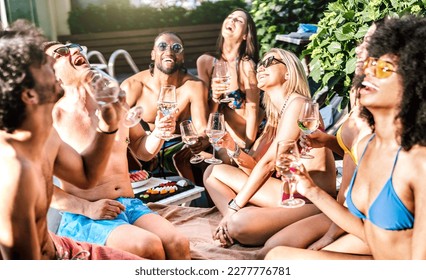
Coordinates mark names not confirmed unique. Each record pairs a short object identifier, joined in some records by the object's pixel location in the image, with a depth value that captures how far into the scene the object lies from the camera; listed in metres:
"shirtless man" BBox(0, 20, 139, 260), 1.80
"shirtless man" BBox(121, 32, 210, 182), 2.83
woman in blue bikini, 1.88
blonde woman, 2.47
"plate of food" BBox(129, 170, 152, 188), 2.89
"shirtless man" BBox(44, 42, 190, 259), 2.27
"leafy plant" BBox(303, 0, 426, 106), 2.47
